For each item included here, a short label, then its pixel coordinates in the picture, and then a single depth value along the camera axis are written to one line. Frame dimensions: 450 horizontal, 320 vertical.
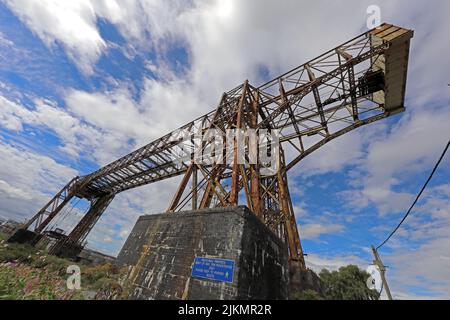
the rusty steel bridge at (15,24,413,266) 6.28
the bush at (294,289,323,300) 5.88
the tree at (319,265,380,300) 18.69
